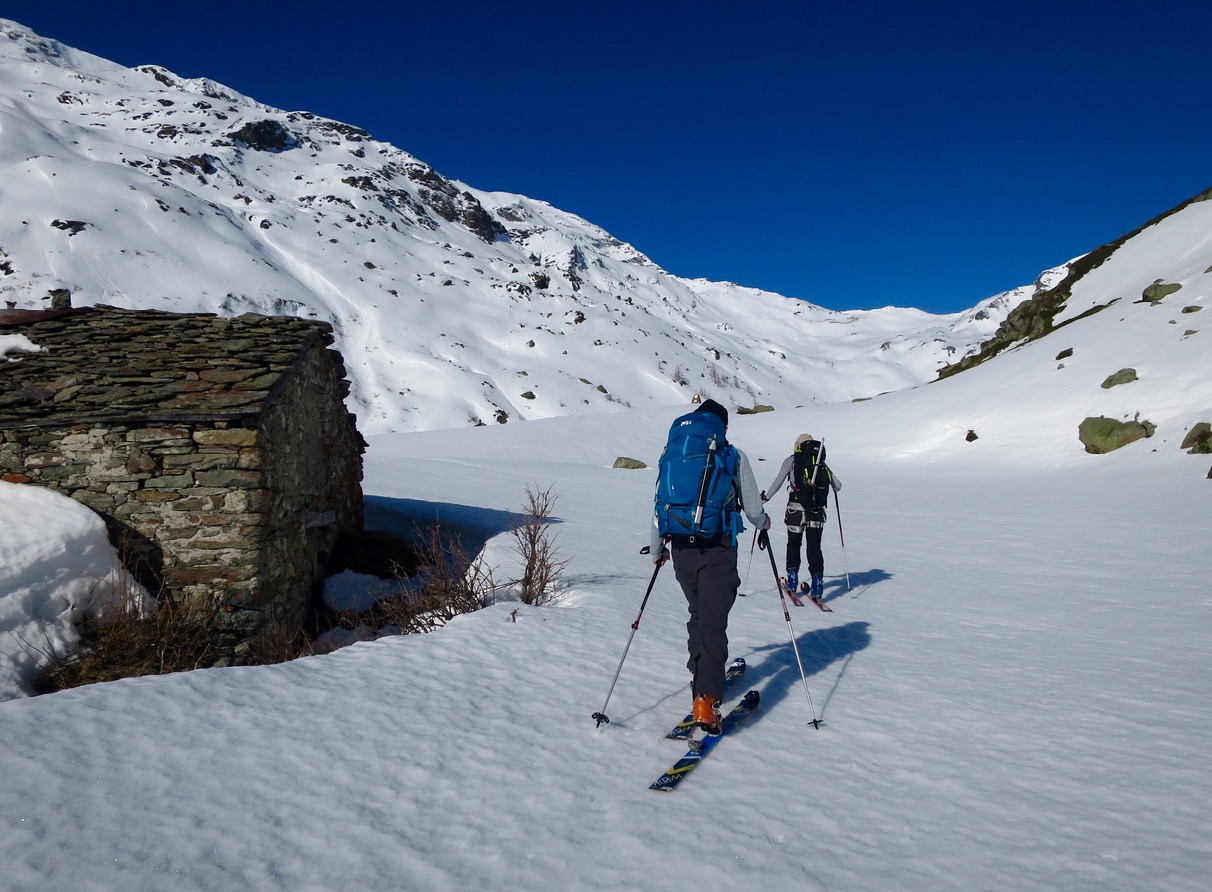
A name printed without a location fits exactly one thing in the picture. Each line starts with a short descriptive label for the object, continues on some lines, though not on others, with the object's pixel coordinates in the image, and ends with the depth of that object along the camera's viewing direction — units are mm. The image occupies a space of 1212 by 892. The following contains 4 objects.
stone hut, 6844
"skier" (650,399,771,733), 4074
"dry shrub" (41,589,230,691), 5324
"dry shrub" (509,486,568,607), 6965
